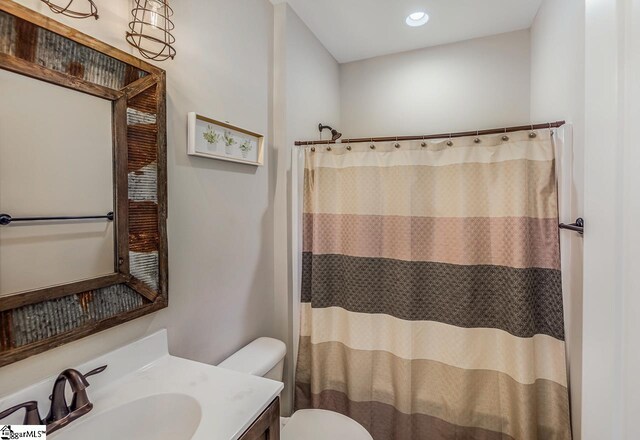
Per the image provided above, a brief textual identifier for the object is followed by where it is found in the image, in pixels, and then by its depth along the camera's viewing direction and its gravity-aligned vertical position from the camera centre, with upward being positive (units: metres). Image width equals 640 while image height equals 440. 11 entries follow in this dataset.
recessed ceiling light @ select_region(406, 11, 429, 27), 1.96 +1.33
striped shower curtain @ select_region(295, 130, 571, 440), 1.44 -0.39
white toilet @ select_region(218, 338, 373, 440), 1.36 -0.97
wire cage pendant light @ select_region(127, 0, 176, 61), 1.01 +0.67
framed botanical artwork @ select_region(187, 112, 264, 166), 1.26 +0.36
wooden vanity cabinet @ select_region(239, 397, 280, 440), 0.83 -0.61
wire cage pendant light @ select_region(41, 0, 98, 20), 0.81 +0.59
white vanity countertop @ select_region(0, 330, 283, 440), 0.79 -0.54
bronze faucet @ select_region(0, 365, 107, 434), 0.76 -0.50
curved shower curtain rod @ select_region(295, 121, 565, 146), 1.40 +0.43
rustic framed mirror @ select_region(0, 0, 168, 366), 0.74 +0.10
